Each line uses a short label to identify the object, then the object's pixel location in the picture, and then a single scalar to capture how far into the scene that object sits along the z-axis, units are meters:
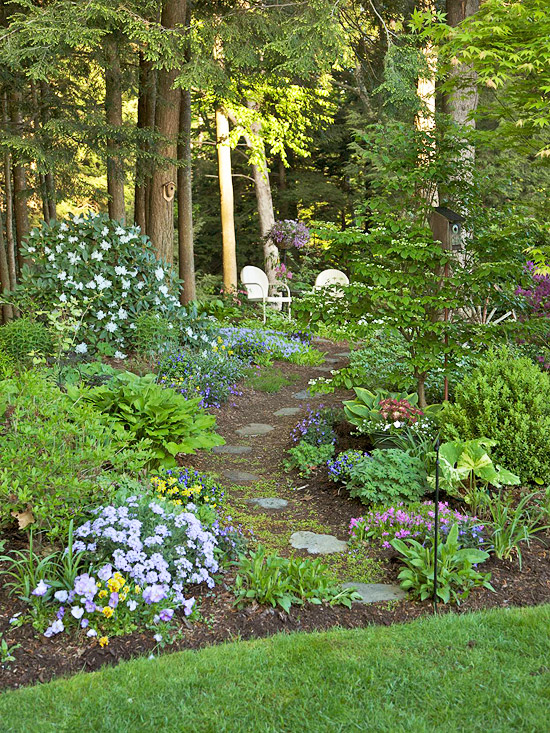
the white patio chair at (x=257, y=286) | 10.36
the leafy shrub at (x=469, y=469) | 3.76
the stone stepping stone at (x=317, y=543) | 3.56
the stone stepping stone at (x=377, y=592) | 3.04
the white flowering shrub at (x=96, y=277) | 6.25
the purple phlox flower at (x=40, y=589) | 2.64
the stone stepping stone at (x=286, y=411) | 6.20
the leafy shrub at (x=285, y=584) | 2.88
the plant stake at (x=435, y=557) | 2.81
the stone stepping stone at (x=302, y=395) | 6.74
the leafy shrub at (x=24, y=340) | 5.84
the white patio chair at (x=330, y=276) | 10.98
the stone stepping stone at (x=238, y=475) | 4.64
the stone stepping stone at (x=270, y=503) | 4.17
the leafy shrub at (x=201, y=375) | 5.97
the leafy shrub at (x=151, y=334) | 6.35
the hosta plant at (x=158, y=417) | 4.30
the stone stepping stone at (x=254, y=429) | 5.66
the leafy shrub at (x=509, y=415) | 4.03
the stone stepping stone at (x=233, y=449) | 5.18
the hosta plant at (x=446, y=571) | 3.00
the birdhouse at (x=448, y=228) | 4.93
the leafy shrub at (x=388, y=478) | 3.98
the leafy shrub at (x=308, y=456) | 4.70
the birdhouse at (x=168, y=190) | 7.91
